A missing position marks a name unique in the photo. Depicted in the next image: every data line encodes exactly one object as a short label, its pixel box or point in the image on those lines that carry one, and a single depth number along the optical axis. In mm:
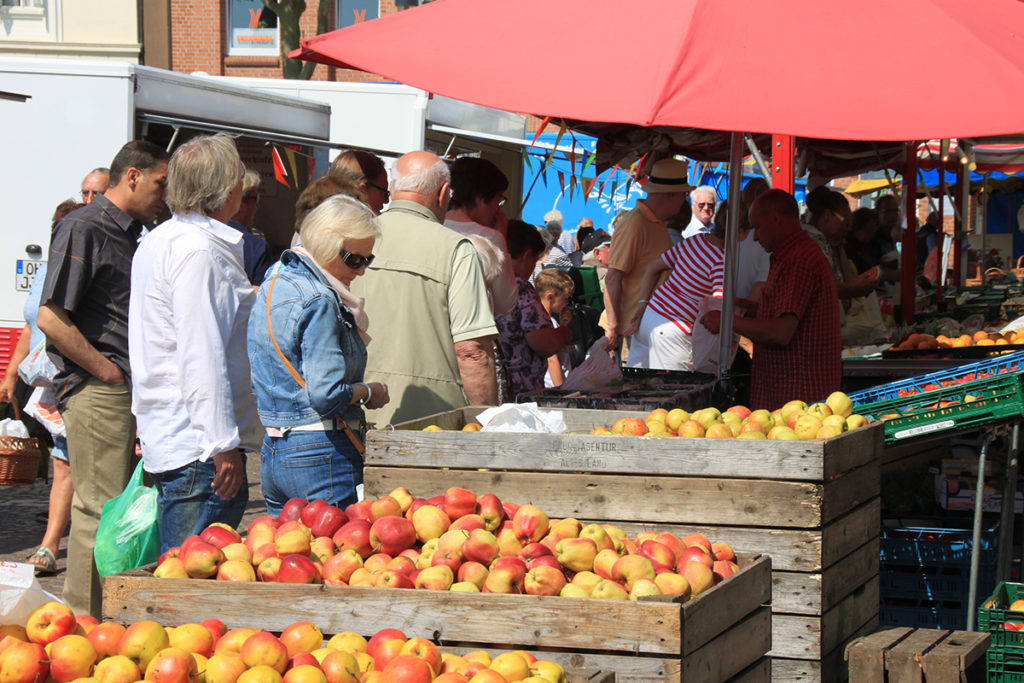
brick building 27594
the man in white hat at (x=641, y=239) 7469
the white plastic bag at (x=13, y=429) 7273
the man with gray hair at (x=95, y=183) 6355
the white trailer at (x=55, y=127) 8867
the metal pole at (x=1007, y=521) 4926
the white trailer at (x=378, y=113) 11820
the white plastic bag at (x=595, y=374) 5664
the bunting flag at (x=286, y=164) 10735
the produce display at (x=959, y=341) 7695
